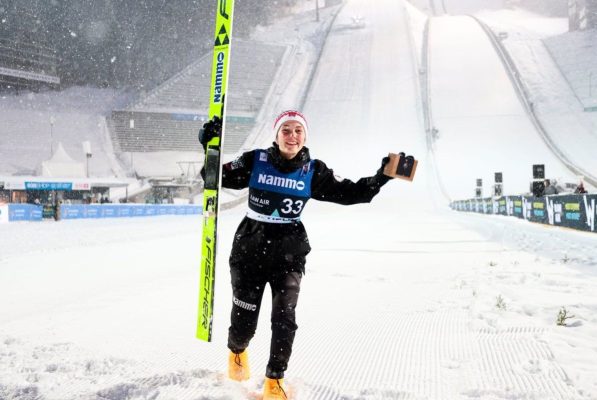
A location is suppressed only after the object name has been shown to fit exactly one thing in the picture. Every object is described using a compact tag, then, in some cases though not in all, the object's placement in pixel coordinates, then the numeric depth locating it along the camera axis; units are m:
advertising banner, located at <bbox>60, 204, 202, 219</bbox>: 22.33
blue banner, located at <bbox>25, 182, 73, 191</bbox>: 30.50
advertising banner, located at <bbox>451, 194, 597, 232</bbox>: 10.07
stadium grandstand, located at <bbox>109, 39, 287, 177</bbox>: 45.12
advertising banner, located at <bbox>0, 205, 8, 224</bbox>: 18.69
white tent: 33.72
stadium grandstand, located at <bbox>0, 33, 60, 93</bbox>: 44.81
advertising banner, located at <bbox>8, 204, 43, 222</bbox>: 19.70
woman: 2.55
